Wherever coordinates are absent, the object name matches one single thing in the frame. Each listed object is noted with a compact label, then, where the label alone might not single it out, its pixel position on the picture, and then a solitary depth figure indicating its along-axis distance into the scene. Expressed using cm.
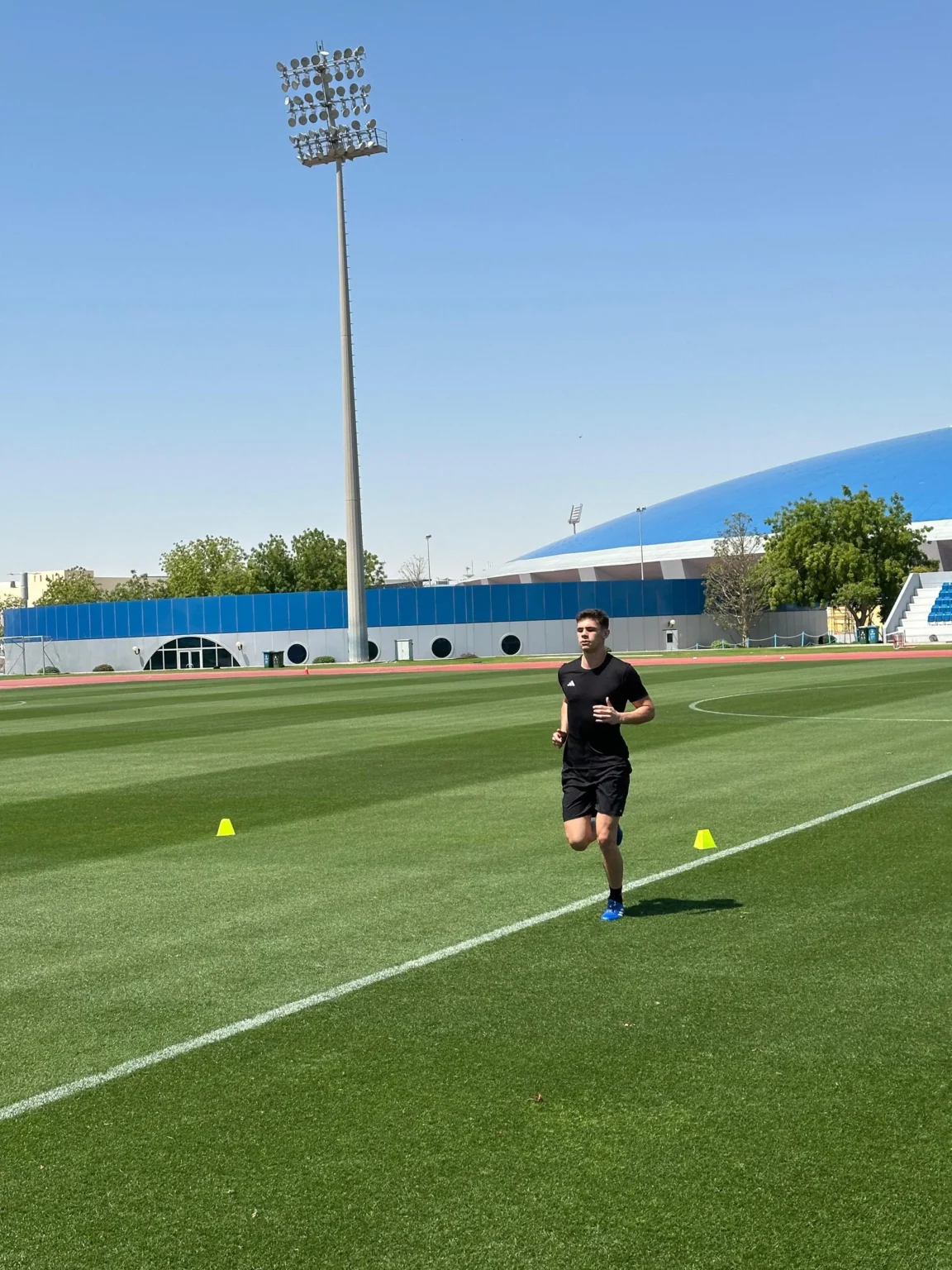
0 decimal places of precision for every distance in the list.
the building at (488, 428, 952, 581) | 11725
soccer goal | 9469
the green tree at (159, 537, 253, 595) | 12369
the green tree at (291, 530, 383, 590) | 12975
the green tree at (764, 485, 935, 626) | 8694
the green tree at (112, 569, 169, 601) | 15612
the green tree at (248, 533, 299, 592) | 12925
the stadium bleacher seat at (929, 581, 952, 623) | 7225
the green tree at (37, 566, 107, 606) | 14975
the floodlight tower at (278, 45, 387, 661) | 6975
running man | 898
